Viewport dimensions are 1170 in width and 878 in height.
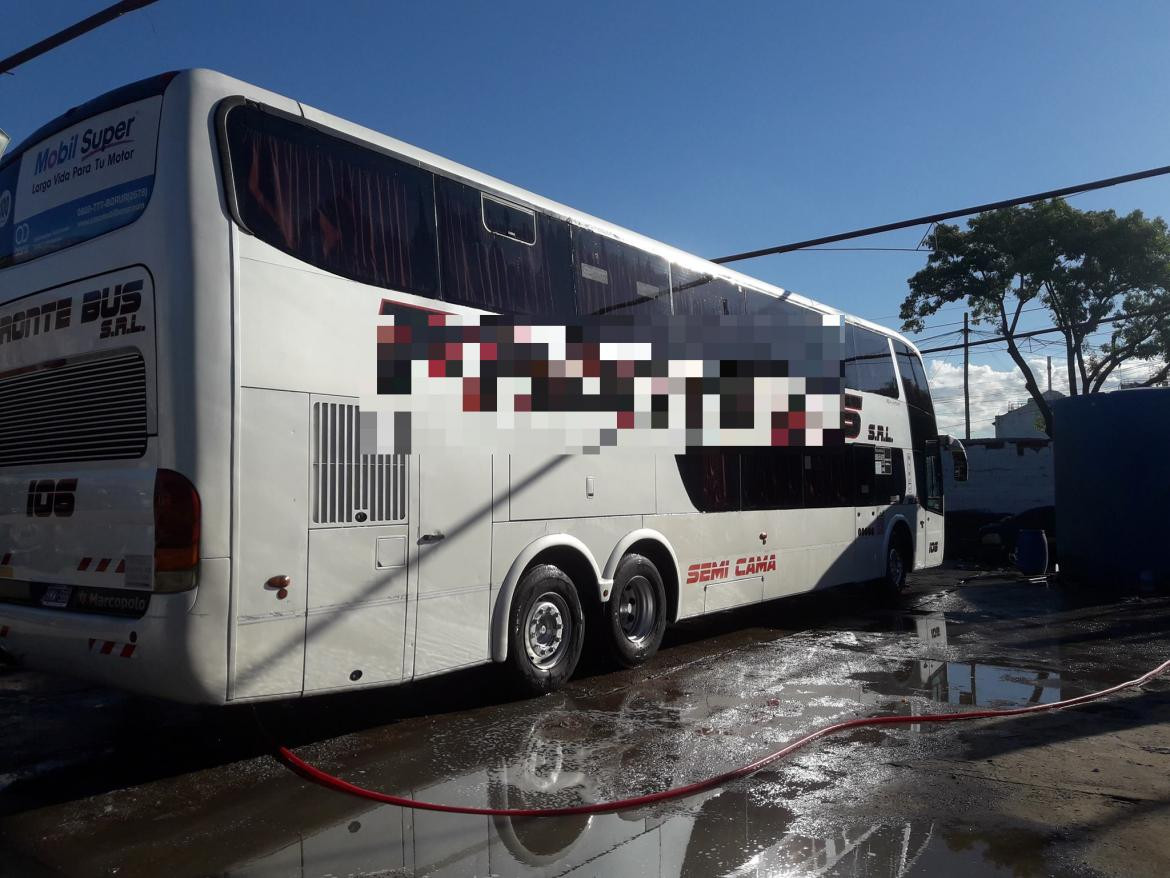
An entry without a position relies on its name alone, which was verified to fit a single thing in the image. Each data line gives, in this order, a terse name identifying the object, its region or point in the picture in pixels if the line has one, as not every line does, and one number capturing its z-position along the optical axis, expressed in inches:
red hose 192.4
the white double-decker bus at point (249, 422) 201.6
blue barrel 669.3
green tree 1100.5
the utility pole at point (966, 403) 1618.5
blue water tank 585.9
